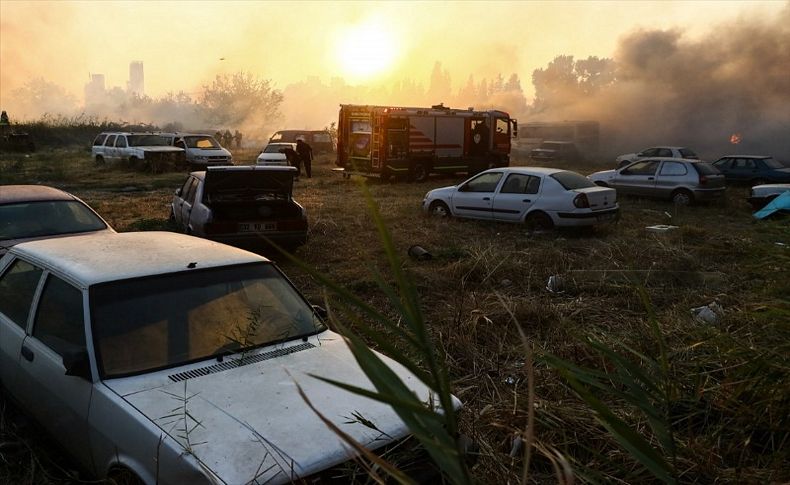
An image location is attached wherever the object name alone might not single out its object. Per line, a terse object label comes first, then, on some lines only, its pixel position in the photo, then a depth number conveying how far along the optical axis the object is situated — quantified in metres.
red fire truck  20.78
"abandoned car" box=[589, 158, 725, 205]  15.38
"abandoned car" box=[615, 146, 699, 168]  23.06
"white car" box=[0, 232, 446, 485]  2.52
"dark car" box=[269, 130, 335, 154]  32.78
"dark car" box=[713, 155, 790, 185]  18.76
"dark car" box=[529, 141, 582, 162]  34.97
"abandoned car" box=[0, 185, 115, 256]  6.56
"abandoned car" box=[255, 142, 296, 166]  23.86
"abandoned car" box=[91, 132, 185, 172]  23.42
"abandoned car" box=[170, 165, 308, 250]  8.42
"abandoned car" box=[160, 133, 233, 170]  24.66
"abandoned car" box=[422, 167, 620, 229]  10.98
